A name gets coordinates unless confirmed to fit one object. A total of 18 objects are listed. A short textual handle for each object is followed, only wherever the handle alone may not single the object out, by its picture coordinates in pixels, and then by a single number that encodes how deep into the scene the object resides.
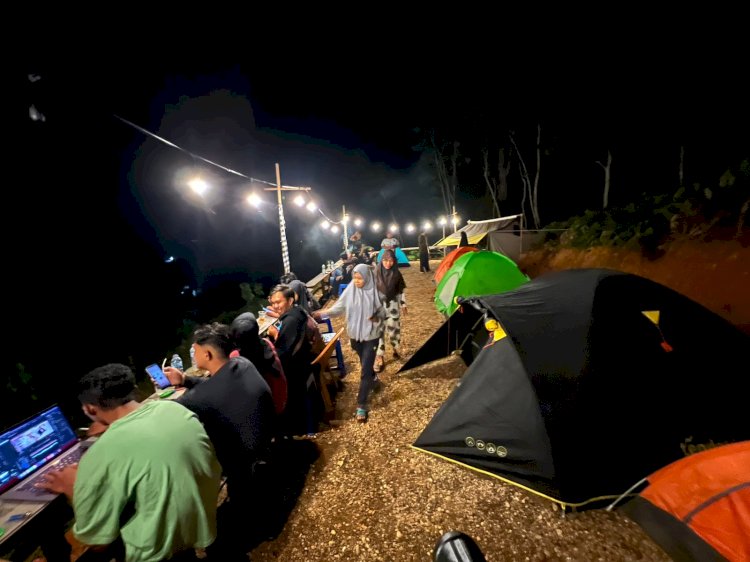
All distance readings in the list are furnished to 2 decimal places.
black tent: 2.85
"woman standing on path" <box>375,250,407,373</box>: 5.87
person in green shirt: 1.82
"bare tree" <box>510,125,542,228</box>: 18.33
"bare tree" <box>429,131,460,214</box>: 26.26
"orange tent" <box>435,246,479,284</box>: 11.70
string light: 4.71
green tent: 7.59
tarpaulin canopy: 15.75
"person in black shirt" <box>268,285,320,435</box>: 4.16
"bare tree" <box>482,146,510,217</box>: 21.88
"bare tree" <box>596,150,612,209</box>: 15.36
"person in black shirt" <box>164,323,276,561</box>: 2.68
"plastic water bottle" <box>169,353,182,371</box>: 4.51
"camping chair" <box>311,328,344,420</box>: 4.74
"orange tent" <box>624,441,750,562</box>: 2.06
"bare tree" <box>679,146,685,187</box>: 13.71
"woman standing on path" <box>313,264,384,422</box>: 4.82
